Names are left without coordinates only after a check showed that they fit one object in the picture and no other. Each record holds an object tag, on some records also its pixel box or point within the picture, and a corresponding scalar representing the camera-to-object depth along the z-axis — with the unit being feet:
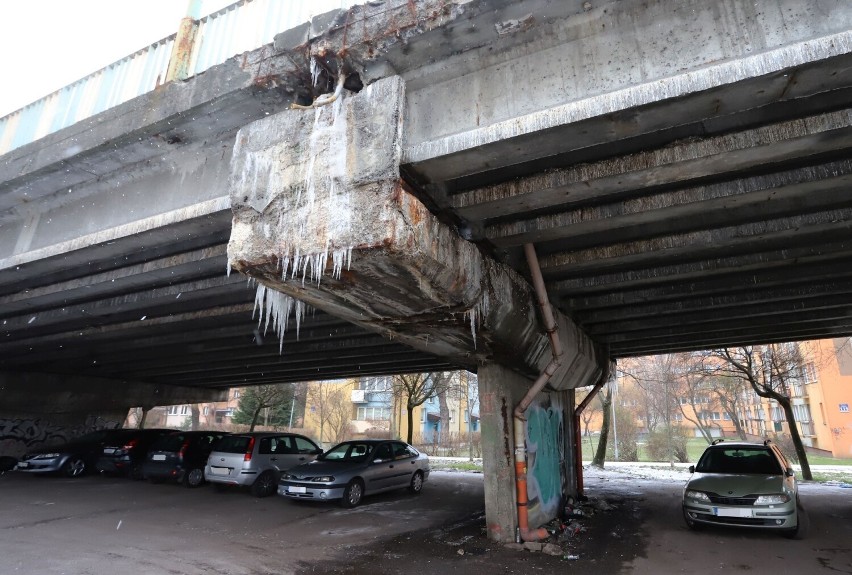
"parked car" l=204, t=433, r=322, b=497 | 40.78
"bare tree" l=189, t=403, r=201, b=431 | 126.82
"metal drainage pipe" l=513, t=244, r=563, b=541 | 24.94
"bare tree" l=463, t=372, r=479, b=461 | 95.75
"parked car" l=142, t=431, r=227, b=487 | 46.11
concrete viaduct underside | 13.01
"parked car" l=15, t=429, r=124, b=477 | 49.75
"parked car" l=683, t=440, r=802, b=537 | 26.32
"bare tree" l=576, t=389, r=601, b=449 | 127.05
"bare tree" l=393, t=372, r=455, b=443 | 73.51
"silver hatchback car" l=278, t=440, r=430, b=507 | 35.88
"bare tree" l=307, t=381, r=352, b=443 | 125.29
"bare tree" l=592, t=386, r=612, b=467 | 71.72
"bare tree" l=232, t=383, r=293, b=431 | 90.53
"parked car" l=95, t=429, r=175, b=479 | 50.67
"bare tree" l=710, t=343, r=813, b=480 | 57.31
